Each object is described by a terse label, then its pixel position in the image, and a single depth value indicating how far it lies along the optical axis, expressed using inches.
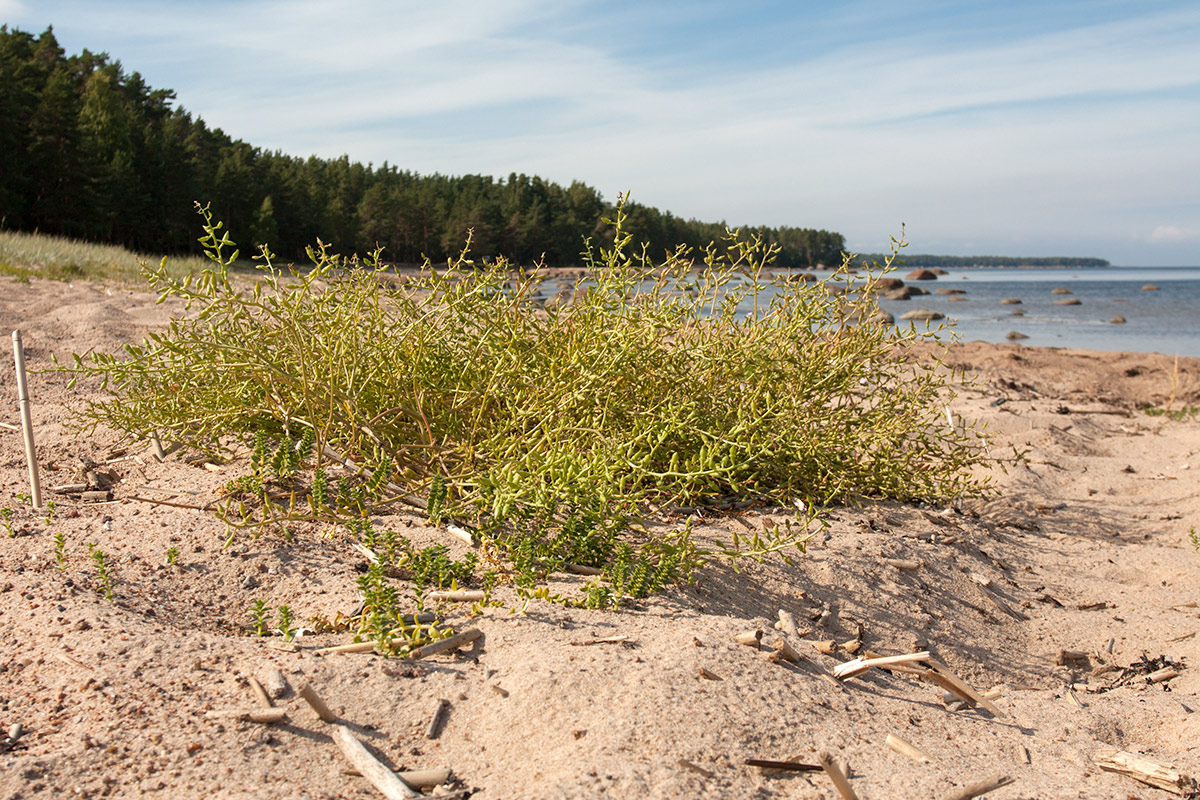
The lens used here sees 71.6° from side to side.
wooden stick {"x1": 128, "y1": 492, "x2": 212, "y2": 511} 102.4
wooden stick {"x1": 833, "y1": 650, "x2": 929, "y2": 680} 81.3
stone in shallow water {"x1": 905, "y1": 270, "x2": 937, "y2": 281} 3021.7
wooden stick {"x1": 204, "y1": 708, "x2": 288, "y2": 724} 64.4
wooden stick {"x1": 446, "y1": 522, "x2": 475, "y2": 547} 97.9
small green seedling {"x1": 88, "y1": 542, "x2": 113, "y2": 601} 83.8
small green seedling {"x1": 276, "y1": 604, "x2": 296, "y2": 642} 75.5
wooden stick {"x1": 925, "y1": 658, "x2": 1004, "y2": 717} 82.5
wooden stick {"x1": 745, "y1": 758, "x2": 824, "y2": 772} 63.6
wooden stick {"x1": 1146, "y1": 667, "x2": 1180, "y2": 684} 101.9
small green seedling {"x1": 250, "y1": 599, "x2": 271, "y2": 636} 77.2
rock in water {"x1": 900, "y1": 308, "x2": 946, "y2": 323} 938.1
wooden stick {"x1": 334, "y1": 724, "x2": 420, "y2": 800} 58.4
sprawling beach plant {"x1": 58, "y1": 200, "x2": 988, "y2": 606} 95.3
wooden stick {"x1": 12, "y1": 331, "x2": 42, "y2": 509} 101.3
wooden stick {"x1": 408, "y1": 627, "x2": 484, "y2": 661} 74.8
